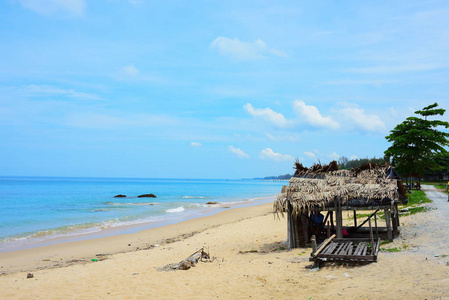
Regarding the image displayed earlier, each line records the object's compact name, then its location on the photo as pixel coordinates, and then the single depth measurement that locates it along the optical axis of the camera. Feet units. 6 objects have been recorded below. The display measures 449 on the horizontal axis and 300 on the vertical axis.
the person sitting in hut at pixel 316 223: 44.27
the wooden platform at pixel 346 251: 31.86
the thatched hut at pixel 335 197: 40.34
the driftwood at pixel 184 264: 35.17
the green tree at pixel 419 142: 104.07
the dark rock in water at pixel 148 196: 178.83
